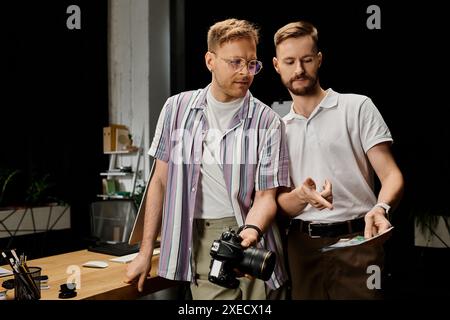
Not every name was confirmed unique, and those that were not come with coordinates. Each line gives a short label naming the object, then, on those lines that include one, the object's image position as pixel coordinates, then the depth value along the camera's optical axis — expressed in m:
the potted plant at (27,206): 3.64
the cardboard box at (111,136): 2.06
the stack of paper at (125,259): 1.85
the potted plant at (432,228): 1.72
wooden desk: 1.47
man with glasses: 1.53
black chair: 2.71
